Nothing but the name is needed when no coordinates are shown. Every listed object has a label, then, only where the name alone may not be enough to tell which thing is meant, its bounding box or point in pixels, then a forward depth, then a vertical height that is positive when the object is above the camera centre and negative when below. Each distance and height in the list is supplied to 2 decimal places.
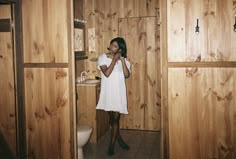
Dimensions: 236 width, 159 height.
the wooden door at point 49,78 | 2.35 -0.10
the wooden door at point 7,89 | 2.57 -0.23
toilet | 2.76 -0.86
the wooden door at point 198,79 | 1.99 -0.11
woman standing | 3.12 -0.22
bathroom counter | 3.49 -0.60
